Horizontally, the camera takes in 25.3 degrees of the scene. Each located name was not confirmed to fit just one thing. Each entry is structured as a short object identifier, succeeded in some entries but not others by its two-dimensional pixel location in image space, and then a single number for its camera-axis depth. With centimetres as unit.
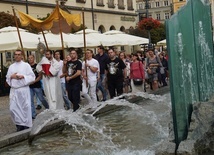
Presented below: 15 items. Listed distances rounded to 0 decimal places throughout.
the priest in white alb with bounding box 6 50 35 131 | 994
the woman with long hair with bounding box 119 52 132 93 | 1702
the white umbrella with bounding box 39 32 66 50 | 2033
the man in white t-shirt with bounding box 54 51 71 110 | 1301
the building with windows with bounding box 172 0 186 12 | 9931
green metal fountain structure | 612
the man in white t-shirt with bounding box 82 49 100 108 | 1338
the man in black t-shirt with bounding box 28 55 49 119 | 1327
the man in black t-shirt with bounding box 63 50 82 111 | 1188
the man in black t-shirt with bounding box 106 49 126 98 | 1411
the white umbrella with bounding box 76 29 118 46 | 2598
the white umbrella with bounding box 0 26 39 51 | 1805
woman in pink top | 1560
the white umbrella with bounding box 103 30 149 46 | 2867
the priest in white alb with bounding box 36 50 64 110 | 1249
